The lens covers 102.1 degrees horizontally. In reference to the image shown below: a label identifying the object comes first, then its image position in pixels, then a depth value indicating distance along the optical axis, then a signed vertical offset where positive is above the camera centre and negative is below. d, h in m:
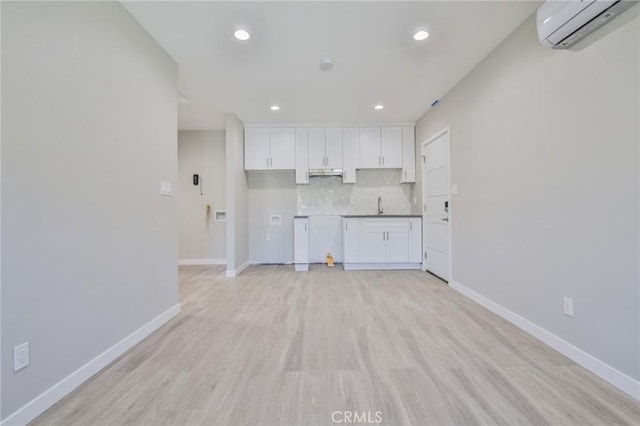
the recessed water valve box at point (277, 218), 4.94 -0.07
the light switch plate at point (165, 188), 2.31 +0.25
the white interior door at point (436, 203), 3.45 +0.13
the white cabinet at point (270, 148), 4.50 +1.16
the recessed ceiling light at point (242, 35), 2.12 +1.50
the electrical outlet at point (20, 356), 1.19 -0.65
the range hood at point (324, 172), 4.54 +0.74
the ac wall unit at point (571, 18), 1.36 +1.09
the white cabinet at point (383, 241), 4.21 -0.46
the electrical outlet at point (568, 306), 1.71 -0.64
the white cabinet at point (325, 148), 4.52 +1.15
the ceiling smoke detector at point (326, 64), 2.54 +1.51
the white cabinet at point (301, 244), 4.30 -0.50
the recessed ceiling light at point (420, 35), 2.16 +1.51
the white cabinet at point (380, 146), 4.53 +1.17
